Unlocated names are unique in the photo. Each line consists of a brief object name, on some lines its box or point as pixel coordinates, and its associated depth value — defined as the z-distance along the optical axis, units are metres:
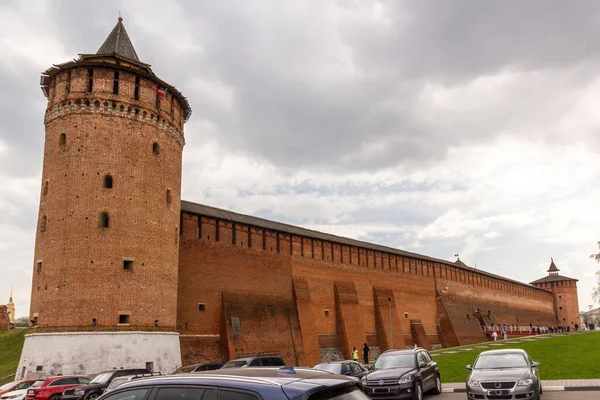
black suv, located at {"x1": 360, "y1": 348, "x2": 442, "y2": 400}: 12.65
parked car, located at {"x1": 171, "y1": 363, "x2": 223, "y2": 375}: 17.45
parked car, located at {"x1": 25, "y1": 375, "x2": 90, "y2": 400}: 17.14
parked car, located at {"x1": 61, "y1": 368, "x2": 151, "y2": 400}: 16.23
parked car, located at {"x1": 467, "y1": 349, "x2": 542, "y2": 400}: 10.97
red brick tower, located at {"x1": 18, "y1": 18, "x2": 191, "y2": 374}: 22.70
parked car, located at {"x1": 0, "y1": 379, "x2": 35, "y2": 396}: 19.02
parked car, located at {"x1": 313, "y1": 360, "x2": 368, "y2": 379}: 15.01
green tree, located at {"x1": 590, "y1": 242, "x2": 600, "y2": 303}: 42.12
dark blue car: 3.64
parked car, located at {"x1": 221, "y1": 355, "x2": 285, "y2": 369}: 16.98
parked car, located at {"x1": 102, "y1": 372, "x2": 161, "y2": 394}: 15.58
